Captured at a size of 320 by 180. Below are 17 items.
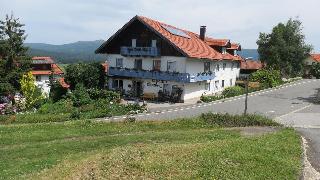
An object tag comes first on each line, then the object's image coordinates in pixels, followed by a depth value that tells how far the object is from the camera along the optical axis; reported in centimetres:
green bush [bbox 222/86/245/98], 3441
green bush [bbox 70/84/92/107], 2912
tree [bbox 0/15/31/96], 3215
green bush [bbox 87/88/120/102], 3043
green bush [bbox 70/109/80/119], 2505
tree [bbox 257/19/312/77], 5114
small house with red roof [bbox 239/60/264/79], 5474
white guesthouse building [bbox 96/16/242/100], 3261
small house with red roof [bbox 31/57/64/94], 4907
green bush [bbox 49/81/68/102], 3329
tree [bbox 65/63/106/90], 3253
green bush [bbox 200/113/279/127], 2199
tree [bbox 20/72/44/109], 2974
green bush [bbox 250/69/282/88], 4081
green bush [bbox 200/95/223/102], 3147
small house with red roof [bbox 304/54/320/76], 5742
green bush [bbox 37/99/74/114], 2698
